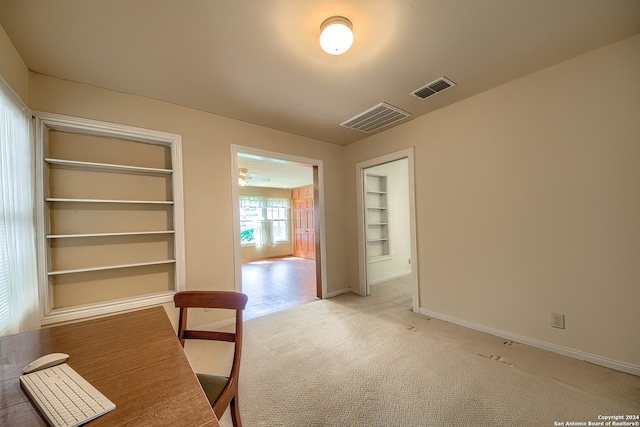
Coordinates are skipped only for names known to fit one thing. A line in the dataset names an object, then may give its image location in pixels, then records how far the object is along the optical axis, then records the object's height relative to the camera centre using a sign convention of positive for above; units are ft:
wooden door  26.63 -1.05
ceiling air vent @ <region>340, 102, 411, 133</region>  9.04 +3.95
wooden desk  2.09 -1.71
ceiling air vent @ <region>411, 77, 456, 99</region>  7.36 +4.01
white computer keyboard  2.06 -1.66
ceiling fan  17.94 +3.66
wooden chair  3.70 -2.10
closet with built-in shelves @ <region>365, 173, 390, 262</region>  15.14 -0.19
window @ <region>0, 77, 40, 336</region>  4.63 +0.13
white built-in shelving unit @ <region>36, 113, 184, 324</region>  6.73 +0.20
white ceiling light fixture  4.90 +3.79
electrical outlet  6.70 -3.16
